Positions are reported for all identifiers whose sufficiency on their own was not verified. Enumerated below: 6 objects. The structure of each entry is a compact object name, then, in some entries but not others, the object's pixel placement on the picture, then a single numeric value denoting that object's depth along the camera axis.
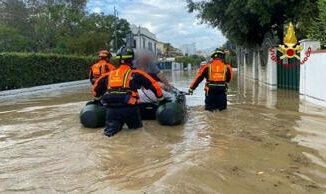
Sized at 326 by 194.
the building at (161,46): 128.93
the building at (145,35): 96.62
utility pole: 67.54
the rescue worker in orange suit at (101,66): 12.54
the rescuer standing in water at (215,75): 11.62
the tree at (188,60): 105.88
